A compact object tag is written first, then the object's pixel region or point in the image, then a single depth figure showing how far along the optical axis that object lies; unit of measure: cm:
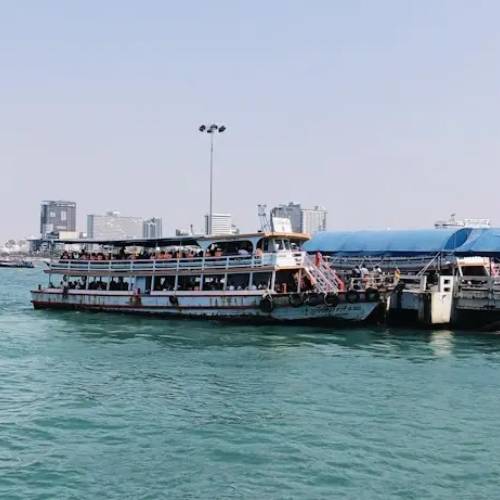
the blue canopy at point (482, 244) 3628
